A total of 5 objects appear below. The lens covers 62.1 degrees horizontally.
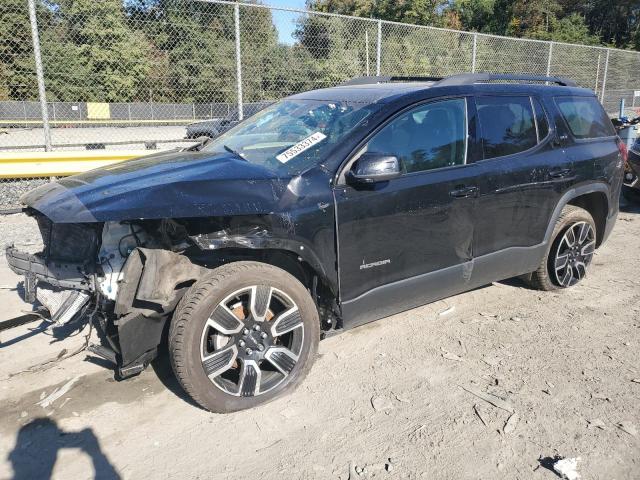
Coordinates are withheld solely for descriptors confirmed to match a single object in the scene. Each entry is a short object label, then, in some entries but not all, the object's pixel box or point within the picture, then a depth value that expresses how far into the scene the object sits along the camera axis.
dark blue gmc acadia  2.94
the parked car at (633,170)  8.29
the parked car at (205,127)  10.97
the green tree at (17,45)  7.65
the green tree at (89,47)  8.51
